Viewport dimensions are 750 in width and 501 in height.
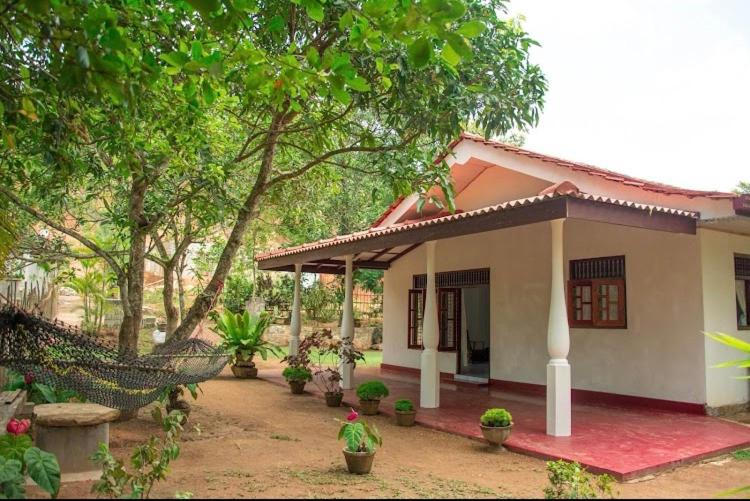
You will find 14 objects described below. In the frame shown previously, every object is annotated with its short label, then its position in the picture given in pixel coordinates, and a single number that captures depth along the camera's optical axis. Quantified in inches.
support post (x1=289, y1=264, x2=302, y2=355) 470.9
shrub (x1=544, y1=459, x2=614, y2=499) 147.8
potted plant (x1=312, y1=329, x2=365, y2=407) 349.4
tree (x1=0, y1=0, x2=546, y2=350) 127.2
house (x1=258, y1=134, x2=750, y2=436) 256.8
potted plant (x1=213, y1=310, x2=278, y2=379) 489.7
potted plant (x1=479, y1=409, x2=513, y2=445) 232.8
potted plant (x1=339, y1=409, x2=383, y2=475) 194.7
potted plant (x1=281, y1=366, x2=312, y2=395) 393.1
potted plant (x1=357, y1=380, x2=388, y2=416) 311.9
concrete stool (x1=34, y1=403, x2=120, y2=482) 185.5
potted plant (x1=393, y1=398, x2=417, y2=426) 286.7
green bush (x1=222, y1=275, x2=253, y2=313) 754.8
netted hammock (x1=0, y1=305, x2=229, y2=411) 182.0
